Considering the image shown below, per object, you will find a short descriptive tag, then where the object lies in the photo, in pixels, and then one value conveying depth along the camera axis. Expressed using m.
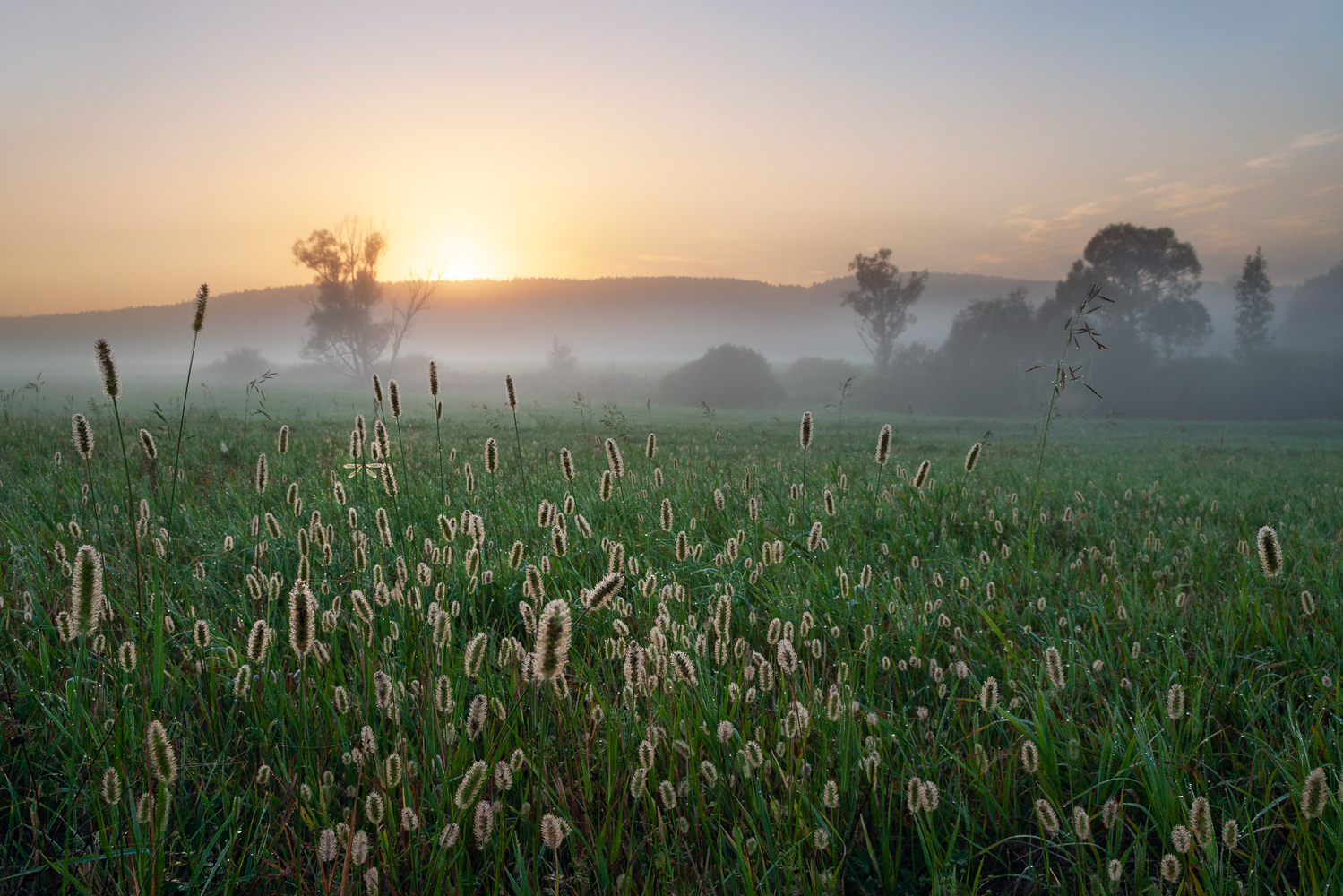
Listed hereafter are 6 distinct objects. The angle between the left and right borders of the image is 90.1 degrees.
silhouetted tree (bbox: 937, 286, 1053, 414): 64.94
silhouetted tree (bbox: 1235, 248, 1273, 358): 68.62
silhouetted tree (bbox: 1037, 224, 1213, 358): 68.06
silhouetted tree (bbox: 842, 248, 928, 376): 77.25
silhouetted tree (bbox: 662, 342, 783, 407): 68.81
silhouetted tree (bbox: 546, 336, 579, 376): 87.62
